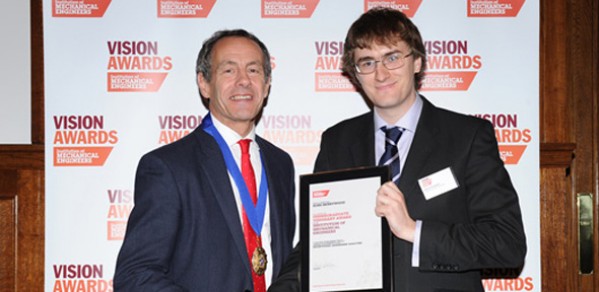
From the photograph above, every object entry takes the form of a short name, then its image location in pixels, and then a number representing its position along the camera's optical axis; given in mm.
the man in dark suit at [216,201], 2924
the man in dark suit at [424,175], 2564
